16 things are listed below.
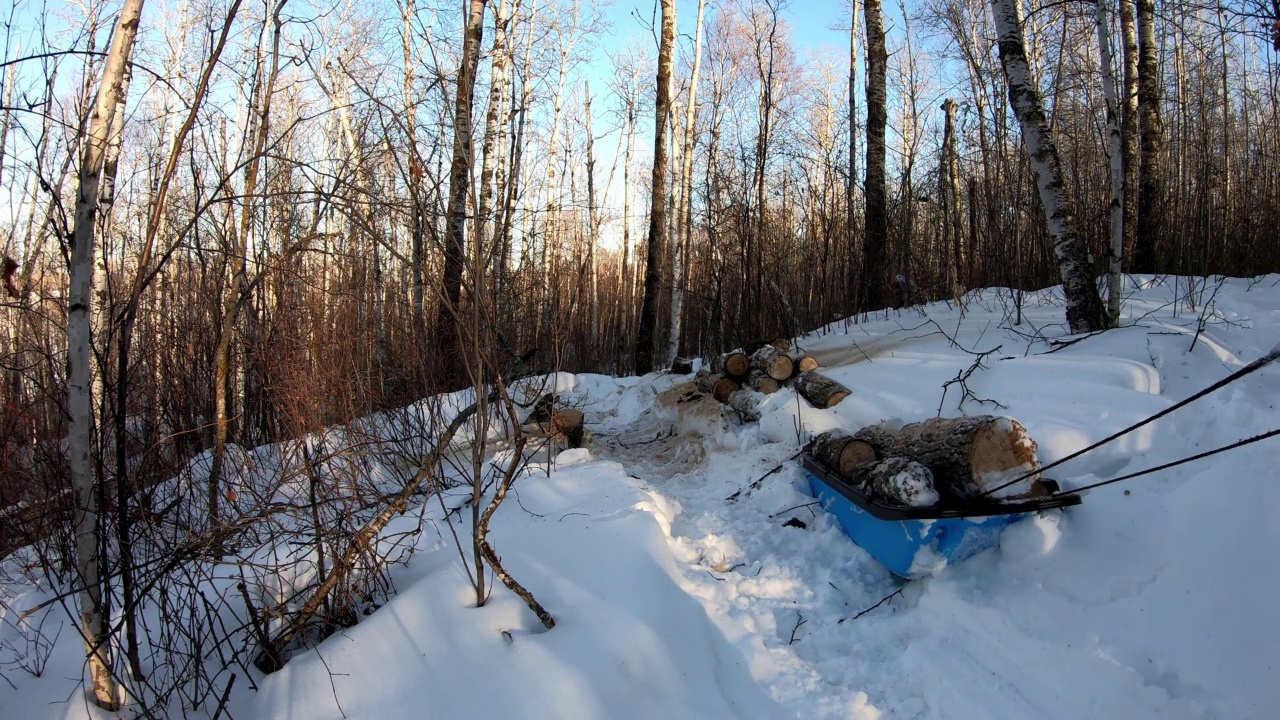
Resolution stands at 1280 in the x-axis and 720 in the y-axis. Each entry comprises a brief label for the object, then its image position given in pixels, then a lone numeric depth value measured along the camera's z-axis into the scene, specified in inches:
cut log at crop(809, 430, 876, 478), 135.6
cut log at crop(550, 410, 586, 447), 209.8
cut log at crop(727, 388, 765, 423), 209.8
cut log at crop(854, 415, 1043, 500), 106.7
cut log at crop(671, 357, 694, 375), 318.0
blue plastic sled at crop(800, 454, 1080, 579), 101.7
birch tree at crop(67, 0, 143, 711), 61.7
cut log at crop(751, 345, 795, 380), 218.4
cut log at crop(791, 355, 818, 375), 216.4
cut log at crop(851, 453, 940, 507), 107.4
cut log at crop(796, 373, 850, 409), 185.5
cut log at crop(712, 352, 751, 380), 239.1
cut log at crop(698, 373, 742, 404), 238.4
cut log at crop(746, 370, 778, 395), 216.5
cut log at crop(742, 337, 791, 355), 247.3
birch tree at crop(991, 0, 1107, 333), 179.3
